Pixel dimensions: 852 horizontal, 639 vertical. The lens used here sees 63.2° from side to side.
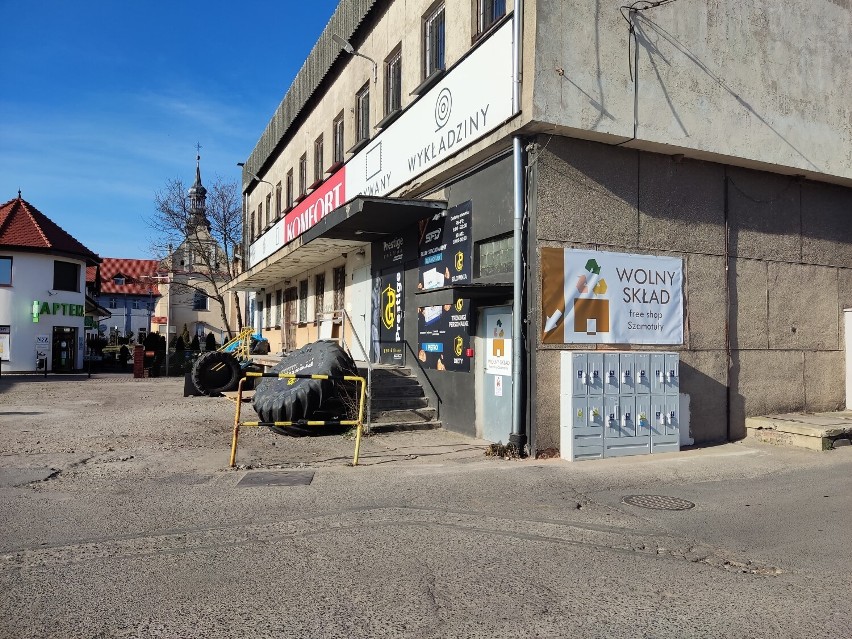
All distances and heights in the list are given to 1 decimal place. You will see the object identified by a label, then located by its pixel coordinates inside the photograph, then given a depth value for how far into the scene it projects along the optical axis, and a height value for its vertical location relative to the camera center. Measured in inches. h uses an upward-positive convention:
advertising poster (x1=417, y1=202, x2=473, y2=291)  450.6 +72.5
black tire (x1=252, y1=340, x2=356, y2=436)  445.1 -24.6
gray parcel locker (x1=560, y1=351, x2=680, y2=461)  363.3 -25.5
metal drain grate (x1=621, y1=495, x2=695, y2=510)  267.9 -57.5
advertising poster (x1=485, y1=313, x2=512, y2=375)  404.8 +6.7
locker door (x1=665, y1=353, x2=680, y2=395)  390.3 -8.5
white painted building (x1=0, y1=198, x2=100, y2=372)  1318.9 +111.3
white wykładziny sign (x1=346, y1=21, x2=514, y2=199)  387.9 +154.5
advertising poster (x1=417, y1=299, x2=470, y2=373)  448.5 +12.8
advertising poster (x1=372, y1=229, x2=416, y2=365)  554.9 +49.2
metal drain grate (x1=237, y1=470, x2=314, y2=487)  305.3 -56.9
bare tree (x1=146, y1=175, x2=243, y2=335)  1375.5 +244.6
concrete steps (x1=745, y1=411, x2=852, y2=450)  399.2 -42.7
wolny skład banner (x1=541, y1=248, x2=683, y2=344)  381.7 +34.0
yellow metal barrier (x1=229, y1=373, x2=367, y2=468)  338.6 -35.0
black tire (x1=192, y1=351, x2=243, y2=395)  738.2 -22.4
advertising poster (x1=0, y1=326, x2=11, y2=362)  1300.4 +11.1
